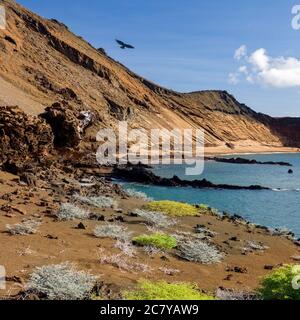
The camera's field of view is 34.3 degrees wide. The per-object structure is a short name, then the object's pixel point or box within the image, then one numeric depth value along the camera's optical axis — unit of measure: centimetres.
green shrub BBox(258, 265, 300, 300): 1022
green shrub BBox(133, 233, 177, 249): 1634
